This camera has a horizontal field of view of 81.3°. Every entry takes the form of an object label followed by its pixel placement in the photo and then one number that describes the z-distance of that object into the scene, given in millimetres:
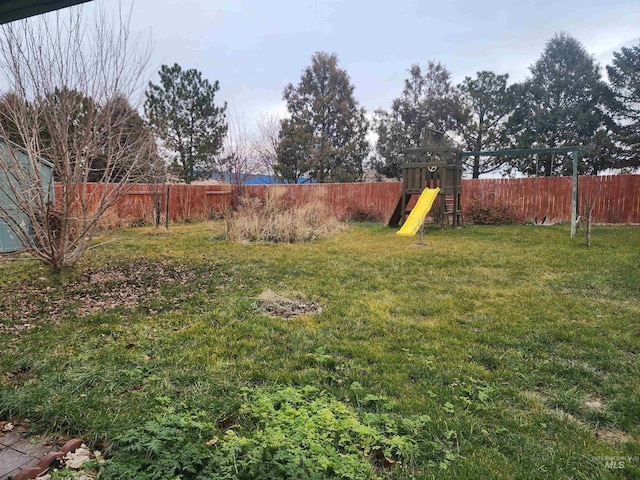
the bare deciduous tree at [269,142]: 18797
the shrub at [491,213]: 11828
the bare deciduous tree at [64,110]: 4004
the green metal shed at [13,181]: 4121
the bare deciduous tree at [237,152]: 11977
